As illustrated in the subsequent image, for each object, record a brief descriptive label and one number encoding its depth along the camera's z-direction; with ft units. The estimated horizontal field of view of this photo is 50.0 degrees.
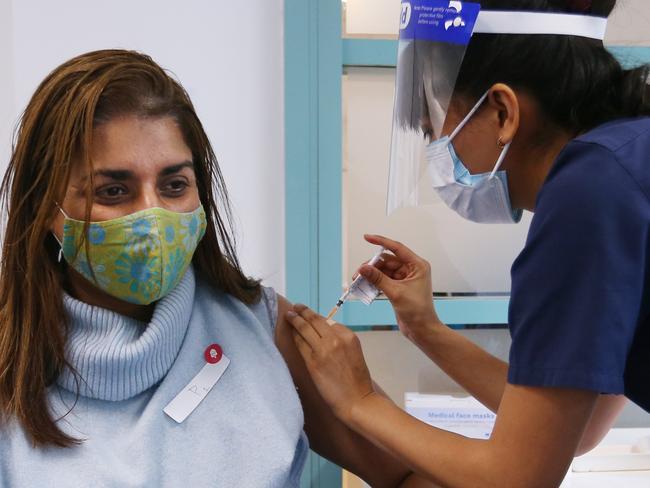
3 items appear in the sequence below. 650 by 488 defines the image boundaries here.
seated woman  3.64
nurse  3.01
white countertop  5.36
